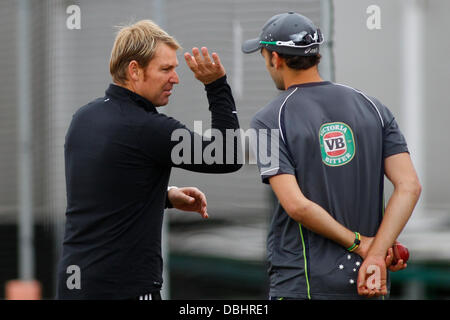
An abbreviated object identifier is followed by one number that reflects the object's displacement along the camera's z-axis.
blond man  5.42
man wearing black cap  5.30
